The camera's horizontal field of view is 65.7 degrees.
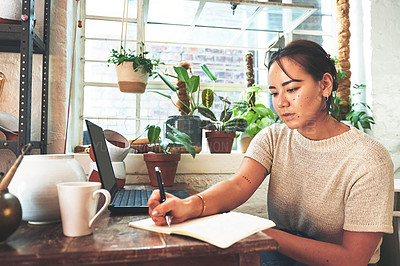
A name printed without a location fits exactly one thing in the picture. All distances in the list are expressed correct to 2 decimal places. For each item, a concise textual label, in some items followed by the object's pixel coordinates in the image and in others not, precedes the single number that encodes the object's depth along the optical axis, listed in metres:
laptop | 0.94
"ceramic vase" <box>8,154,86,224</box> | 0.74
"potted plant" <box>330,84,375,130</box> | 2.17
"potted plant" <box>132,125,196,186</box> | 1.58
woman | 0.97
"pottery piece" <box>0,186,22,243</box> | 0.61
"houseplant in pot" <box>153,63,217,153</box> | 1.90
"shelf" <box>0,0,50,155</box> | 1.34
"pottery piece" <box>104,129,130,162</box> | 1.48
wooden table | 0.56
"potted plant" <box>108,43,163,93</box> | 1.87
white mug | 0.66
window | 2.19
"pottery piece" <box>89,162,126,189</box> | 1.40
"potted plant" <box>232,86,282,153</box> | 2.00
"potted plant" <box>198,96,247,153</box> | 1.96
